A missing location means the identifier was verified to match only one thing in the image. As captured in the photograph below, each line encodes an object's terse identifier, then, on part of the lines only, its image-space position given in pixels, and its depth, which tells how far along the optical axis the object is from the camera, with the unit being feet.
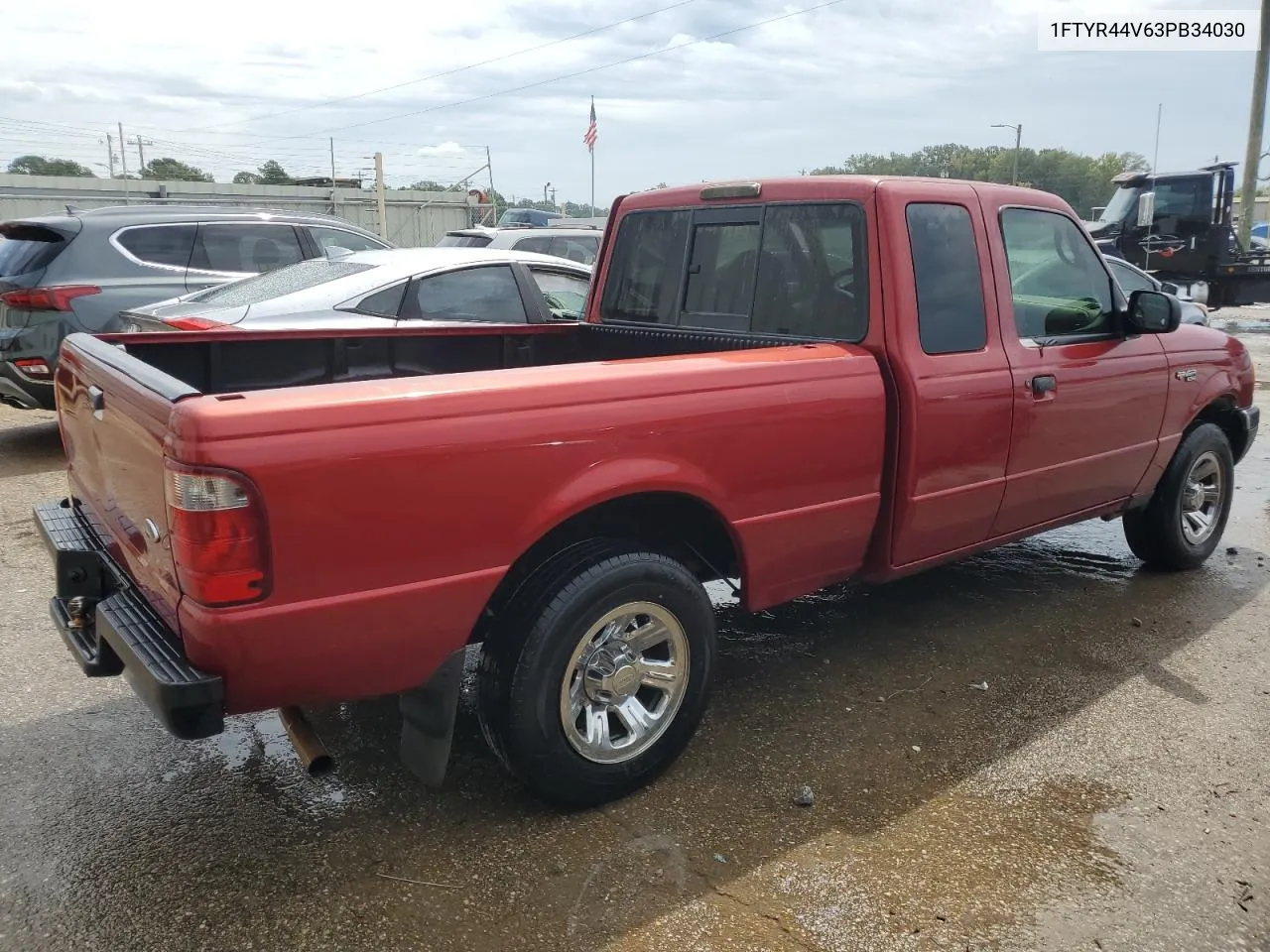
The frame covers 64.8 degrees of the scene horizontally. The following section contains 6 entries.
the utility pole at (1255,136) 70.64
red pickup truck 8.02
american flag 105.40
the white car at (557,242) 40.73
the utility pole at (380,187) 87.86
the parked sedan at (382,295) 20.63
